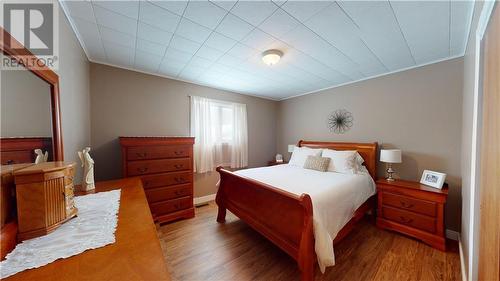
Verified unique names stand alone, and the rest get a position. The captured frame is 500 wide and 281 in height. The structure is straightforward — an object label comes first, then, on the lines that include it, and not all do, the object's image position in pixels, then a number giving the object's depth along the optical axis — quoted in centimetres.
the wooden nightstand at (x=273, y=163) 417
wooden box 73
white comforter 145
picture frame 213
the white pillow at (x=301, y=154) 326
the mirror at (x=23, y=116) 76
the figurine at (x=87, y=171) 157
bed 145
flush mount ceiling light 207
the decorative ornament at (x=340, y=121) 325
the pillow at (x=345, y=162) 268
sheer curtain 336
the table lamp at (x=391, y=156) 243
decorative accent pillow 282
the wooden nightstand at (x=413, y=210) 198
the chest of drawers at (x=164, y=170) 229
